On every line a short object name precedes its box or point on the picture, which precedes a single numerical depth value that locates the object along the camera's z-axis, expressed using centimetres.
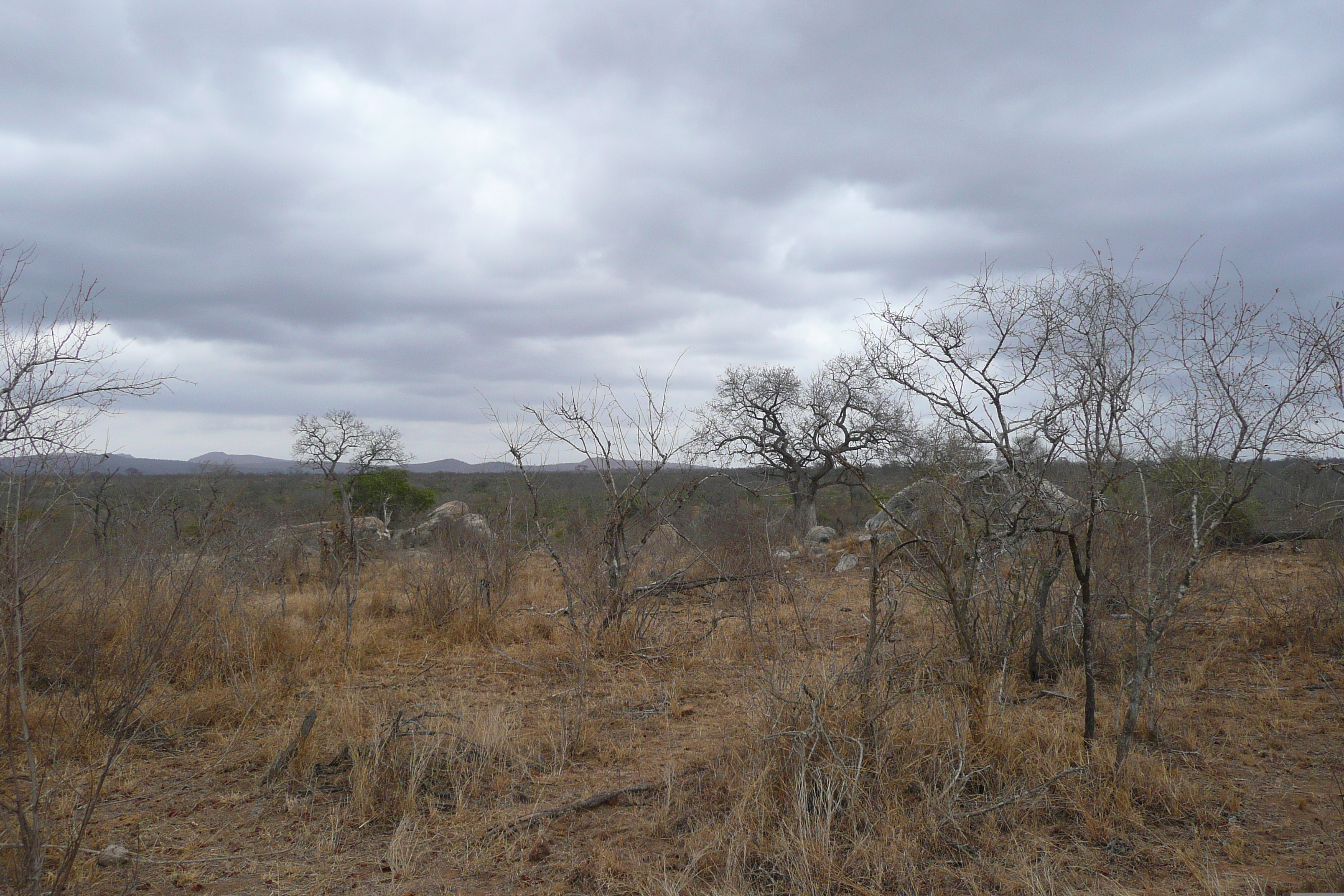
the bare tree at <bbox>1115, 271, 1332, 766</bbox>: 411
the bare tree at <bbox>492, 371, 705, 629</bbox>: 815
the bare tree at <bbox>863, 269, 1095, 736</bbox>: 479
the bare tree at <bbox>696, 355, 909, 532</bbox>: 2342
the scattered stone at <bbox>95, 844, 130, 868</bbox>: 350
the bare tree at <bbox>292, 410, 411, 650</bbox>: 2814
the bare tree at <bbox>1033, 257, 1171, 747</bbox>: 399
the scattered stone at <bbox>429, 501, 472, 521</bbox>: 1894
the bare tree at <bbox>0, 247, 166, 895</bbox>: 277
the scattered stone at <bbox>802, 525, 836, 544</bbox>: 2030
